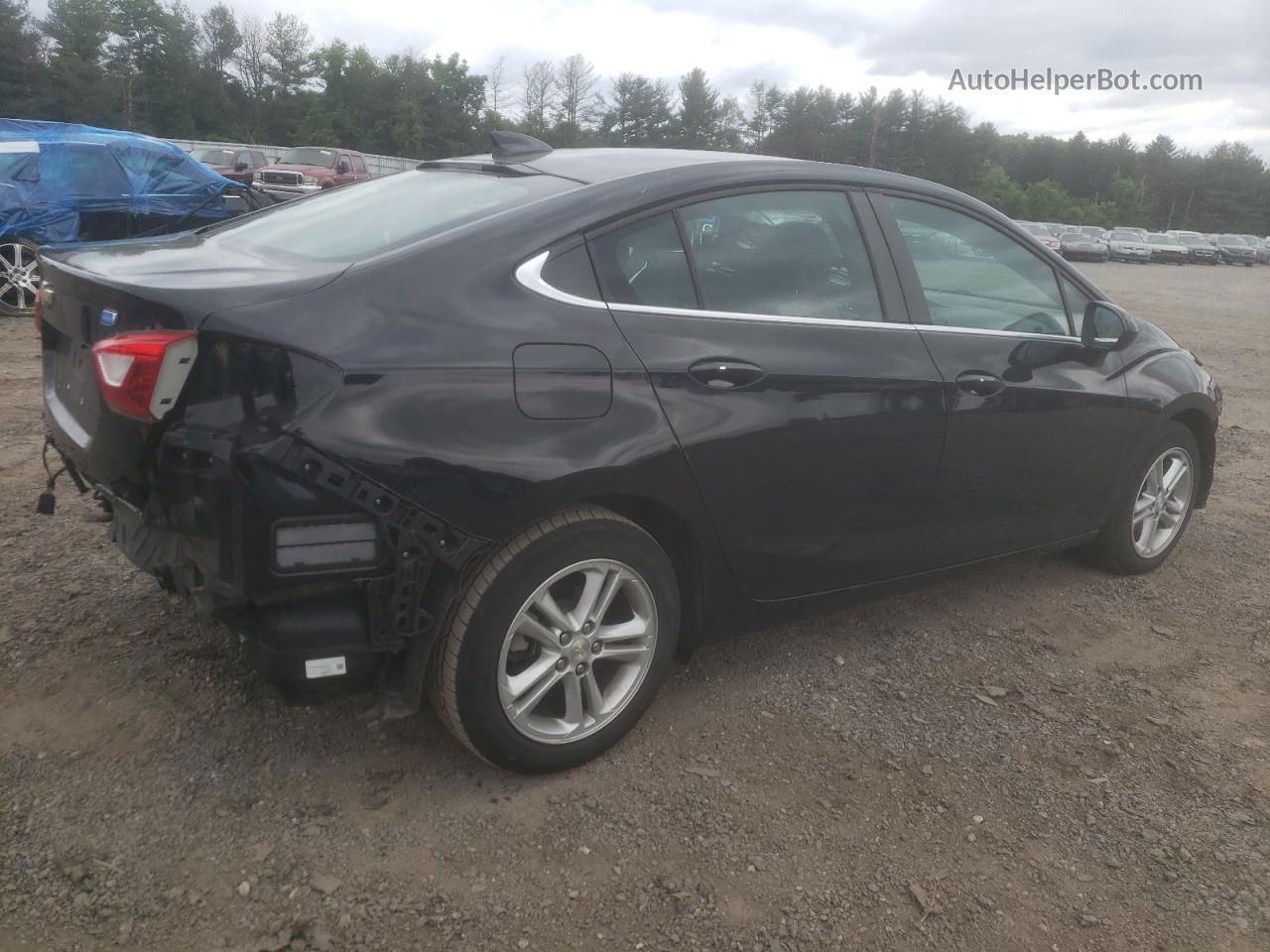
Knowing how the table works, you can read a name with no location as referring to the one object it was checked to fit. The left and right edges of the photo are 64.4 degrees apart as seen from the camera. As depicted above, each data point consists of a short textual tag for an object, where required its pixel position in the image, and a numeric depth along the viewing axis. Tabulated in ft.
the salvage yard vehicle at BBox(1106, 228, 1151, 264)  147.02
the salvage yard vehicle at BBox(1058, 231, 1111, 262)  137.28
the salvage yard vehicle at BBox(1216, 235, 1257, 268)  169.48
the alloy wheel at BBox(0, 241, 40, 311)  31.83
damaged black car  7.36
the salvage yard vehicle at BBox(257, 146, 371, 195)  75.36
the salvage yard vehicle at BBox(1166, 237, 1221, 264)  160.56
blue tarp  31.37
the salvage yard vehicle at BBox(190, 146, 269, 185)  82.07
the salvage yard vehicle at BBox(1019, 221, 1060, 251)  124.72
